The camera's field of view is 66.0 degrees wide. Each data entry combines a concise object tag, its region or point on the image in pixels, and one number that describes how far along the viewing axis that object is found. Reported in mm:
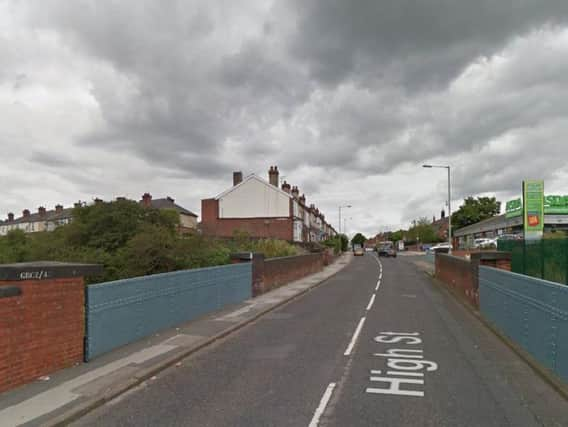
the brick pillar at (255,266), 17609
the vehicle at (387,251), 72394
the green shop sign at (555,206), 55062
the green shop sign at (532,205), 25000
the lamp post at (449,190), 32531
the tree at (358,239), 186438
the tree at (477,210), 98812
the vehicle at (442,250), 33612
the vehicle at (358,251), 81456
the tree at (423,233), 114188
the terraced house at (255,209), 52281
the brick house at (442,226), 120100
